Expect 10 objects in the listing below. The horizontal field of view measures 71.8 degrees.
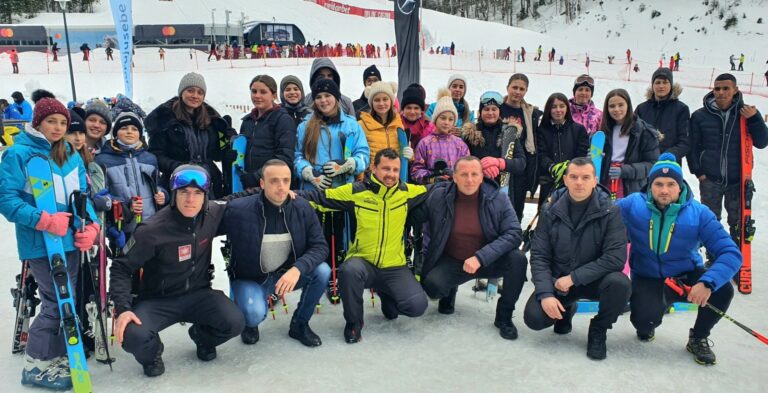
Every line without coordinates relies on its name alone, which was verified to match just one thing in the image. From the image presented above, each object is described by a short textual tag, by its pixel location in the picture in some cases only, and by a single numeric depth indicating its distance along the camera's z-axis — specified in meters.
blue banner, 11.39
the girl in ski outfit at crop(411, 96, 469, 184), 4.80
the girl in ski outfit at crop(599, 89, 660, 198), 4.91
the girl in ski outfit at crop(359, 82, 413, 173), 4.77
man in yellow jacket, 3.99
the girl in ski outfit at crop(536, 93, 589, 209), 5.12
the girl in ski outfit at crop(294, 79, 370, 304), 4.51
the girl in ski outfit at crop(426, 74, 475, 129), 5.49
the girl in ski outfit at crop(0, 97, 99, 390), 3.12
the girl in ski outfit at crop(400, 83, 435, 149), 5.19
